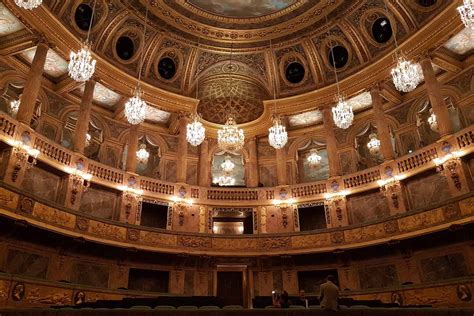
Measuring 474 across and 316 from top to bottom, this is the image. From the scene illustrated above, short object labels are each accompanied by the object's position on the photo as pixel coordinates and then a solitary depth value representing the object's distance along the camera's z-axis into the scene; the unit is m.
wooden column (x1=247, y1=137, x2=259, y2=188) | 17.47
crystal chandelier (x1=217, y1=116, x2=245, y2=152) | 13.86
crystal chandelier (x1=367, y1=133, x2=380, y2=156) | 17.03
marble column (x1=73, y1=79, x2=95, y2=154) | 13.46
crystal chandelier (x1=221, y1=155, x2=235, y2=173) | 18.91
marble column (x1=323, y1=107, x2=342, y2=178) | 15.54
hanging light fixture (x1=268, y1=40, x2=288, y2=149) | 13.50
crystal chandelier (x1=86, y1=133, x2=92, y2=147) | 16.44
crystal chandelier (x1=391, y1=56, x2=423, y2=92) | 10.46
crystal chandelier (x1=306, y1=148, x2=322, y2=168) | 18.23
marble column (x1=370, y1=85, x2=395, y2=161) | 14.16
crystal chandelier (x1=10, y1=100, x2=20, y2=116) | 14.40
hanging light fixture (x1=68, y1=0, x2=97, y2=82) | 9.84
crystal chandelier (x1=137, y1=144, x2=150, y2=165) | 17.78
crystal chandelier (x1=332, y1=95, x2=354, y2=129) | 12.17
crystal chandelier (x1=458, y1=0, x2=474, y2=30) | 8.76
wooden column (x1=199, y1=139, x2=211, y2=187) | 16.66
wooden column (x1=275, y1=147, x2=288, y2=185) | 16.58
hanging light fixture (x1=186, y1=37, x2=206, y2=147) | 13.10
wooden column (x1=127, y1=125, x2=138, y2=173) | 15.07
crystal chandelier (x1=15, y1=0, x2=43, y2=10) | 8.46
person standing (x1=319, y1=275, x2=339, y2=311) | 5.86
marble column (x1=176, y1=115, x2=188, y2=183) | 16.02
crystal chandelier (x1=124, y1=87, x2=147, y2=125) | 11.08
